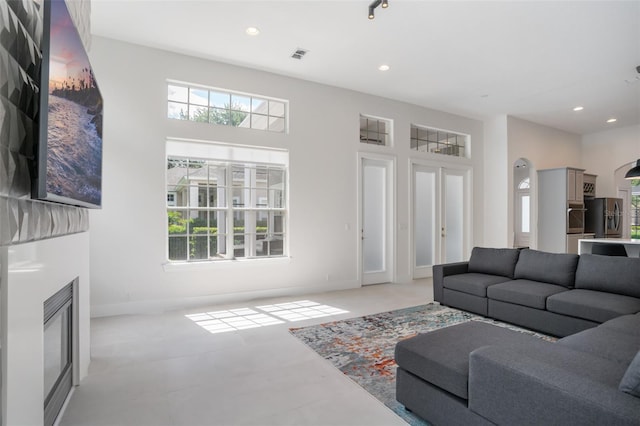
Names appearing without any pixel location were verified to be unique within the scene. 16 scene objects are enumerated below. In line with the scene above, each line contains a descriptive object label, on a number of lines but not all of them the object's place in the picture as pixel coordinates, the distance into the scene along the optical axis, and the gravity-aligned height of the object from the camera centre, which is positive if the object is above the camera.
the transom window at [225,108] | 4.77 +1.63
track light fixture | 3.42 +2.19
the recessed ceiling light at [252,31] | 4.04 +2.24
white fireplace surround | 1.21 -0.40
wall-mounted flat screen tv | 1.40 +0.51
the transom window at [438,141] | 6.90 +1.60
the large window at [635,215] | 8.86 +0.01
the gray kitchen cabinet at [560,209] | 7.43 +0.15
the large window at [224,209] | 4.76 +0.12
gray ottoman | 1.82 -0.87
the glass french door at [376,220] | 6.16 -0.07
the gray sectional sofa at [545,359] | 1.38 -0.79
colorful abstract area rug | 2.51 -1.24
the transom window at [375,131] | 6.25 +1.61
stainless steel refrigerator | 7.95 -0.03
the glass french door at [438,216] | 6.81 +0.00
